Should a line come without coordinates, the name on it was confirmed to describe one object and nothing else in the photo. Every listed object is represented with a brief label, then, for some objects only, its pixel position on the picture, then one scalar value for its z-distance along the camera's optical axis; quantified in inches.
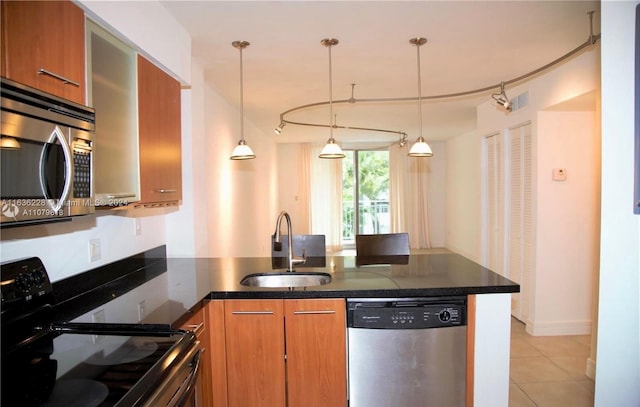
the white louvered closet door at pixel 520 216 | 147.9
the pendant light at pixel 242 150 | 107.8
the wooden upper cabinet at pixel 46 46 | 42.2
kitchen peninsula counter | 73.2
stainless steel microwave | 40.9
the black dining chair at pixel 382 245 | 112.6
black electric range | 38.6
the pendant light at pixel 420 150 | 115.4
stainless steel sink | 89.2
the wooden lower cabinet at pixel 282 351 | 73.7
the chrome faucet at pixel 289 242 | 91.7
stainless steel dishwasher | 73.5
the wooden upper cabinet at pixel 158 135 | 74.6
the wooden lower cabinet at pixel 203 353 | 66.0
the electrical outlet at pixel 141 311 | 58.8
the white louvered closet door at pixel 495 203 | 171.8
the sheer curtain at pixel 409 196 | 331.9
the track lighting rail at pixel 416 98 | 149.2
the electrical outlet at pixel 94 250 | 76.4
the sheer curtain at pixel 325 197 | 335.6
